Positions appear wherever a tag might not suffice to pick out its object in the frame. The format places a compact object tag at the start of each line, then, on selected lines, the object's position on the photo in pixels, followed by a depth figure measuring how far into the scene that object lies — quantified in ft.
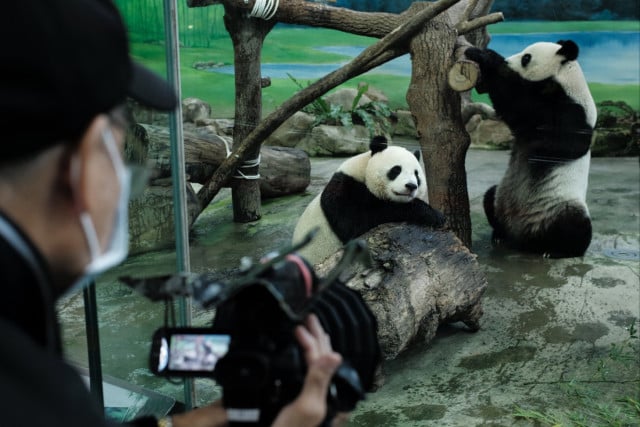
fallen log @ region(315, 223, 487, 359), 10.25
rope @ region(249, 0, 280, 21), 10.19
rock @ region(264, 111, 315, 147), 10.49
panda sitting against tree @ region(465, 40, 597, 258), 10.88
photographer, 1.72
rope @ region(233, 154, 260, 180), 10.98
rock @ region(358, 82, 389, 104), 10.27
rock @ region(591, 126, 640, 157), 11.26
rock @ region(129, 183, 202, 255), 7.57
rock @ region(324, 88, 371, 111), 10.27
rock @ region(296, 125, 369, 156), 10.51
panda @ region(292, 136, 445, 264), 10.84
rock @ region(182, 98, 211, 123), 10.35
